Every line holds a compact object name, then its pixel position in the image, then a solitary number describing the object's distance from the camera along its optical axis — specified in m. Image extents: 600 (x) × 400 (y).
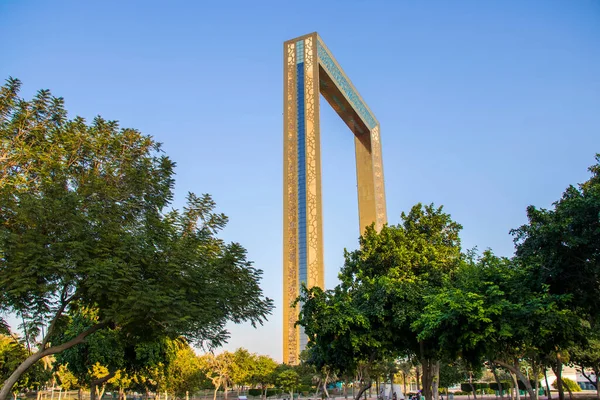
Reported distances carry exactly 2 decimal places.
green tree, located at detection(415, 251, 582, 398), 16.11
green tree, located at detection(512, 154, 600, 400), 15.58
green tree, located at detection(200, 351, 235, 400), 60.41
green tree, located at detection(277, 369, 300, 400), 54.81
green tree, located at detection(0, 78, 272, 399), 15.38
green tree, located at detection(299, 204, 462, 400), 19.34
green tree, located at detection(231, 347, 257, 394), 61.06
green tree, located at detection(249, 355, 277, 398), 62.91
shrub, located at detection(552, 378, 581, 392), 58.88
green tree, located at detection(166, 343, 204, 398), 51.07
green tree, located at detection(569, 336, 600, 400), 31.75
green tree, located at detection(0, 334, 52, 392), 34.12
